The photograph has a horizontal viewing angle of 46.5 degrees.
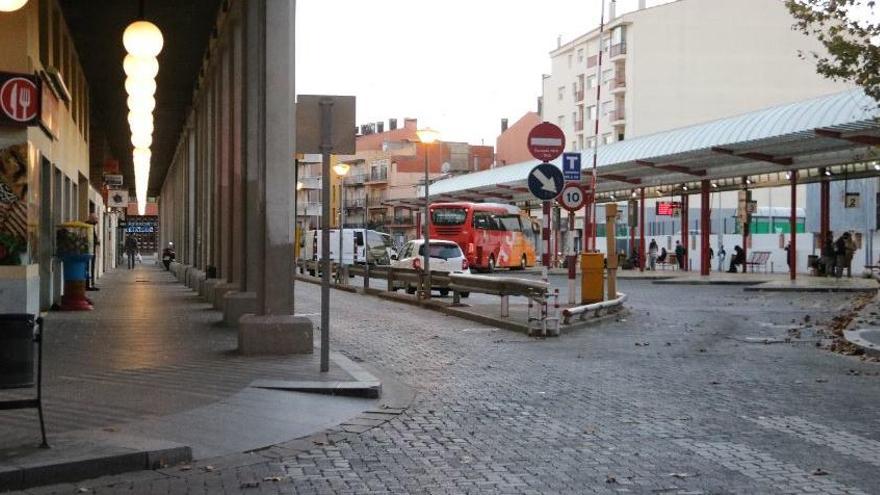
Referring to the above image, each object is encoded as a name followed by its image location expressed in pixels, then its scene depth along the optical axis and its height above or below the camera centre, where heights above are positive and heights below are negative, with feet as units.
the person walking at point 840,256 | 119.03 -2.40
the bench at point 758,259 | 163.53 -3.87
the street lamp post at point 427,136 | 92.18 +8.81
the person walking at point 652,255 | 178.52 -3.60
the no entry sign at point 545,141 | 59.62 +5.41
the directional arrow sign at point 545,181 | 59.06 +3.03
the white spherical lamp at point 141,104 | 56.95 +7.31
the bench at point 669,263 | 181.68 -5.21
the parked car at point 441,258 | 100.63 -2.48
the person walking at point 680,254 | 165.48 -3.20
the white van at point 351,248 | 171.73 -2.85
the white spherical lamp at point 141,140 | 75.51 +6.94
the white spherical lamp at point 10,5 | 33.94 +7.51
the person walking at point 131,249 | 169.17 -2.96
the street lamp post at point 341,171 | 112.98 +7.15
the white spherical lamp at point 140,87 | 51.44 +7.45
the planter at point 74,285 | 62.69 -3.35
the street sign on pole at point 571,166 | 70.44 +4.68
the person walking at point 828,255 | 120.88 -2.33
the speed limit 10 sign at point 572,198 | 68.08 +2.39
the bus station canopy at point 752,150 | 94.12 +9.05
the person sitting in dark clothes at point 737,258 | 154.51 -3.54
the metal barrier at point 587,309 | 57.11 -4.45
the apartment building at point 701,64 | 246.27 +41.95
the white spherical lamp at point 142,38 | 44.01 +8.34
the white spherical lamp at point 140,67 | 48.21 +7.88
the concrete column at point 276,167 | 41.45 +2.69
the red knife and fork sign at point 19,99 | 42.57 +5.55
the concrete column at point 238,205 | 52.49 +1.45
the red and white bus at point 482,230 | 162.61 +0.49
